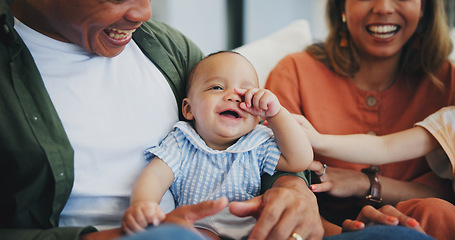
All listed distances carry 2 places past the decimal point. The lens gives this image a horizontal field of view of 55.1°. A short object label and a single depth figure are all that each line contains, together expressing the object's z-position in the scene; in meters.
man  1.04
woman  1.59
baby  1.17
